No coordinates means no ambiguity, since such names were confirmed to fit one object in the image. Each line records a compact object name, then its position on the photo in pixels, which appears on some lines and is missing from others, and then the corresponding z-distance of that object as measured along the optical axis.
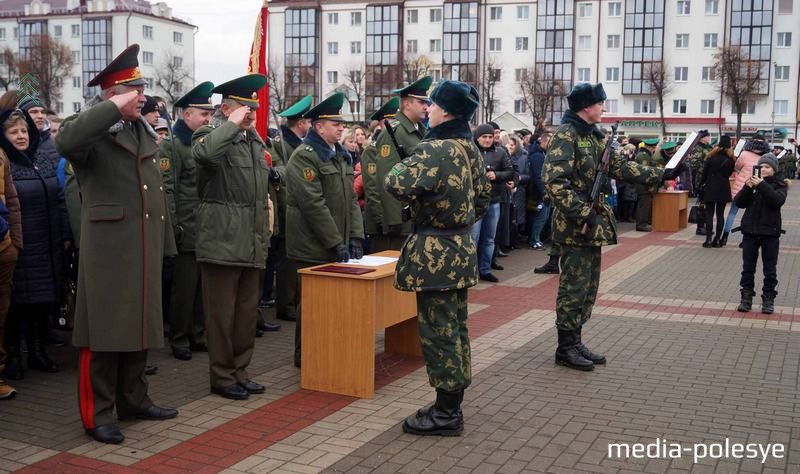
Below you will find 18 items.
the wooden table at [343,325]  6.16
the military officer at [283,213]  9.05
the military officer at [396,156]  7.99
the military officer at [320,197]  6.87
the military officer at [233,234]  6.02
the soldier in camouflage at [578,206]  6.94
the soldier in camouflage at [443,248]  5.31
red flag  8.63
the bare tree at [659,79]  72.50
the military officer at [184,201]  7.34
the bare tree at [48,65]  80.38
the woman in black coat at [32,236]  6.71
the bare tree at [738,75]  67.06
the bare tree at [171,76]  90.31
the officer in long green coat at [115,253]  5.13
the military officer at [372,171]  8.56
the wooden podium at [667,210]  19.62
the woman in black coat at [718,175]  15.99
